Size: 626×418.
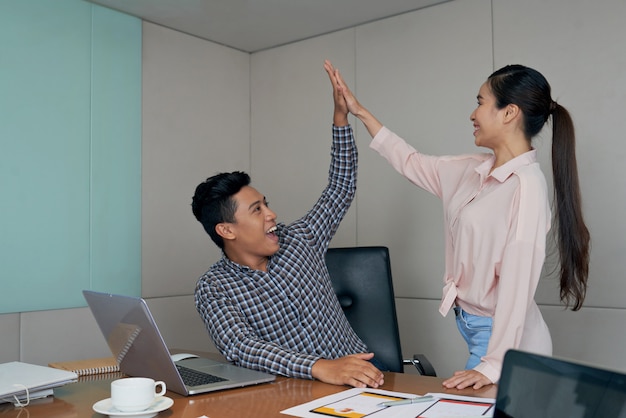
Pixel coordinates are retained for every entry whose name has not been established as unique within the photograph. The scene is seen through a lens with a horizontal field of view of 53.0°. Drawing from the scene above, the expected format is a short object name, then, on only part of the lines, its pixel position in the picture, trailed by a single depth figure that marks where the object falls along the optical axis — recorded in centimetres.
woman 200
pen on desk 158
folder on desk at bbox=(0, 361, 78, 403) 167
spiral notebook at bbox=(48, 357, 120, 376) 208
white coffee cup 149
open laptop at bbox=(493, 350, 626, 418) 80
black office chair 270
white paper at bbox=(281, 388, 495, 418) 149
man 216
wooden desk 156
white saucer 148
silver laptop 167
